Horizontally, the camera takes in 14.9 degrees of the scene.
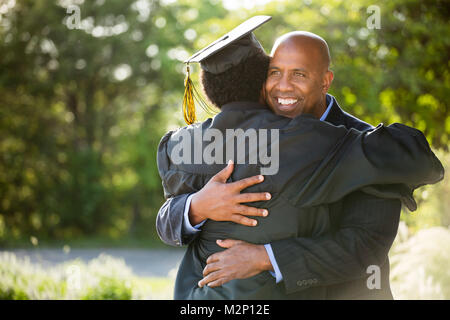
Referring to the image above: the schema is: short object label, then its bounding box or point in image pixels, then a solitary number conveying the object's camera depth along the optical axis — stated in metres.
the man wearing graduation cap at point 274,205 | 3.81
